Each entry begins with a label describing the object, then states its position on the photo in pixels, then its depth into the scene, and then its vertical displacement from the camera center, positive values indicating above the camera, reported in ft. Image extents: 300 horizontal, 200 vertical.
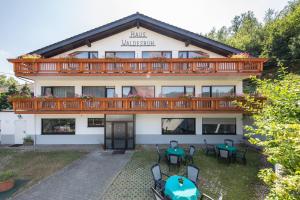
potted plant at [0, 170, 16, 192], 26.33 -13.28
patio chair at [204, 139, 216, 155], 41.02 -12.99
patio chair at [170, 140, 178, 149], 43.05 -11.40
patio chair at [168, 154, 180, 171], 32.22 -11.58
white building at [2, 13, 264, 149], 44.29 +4.24
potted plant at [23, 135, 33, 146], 48.91 -11.96
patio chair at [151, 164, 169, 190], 23.84 -11.79
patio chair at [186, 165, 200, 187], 24.84 -11.24
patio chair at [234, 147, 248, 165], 35.14 -13.20
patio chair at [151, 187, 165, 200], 18.64 -10.96
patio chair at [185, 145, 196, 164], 35.35 -12.40
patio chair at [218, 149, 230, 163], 35.40 -11.73
